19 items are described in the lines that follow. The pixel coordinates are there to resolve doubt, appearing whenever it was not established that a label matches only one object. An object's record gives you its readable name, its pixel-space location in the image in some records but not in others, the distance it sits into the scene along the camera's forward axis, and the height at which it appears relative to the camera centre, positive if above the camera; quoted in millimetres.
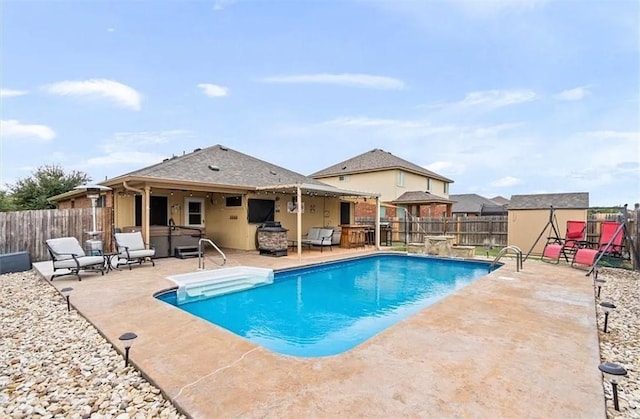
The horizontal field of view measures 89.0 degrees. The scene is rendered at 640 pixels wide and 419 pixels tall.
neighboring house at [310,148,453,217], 21625 +2059
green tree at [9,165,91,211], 22688 +1433
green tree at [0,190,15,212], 22312 +356
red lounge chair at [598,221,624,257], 9298 -861
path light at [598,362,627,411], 2520 -1285
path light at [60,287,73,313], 5836 -1565
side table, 8179 -1404
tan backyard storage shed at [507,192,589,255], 12188 -250
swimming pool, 5070 -2021
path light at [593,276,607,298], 6324 -1542
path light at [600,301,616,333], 4312 -1318
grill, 11484 -1178
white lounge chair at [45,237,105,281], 7328 -1183
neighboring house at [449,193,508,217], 31578 +62
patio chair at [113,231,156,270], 8727 -1165
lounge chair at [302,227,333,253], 13492 -1260
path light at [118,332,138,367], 3273 -1382
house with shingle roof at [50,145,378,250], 10307 +410
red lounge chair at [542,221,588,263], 10000 -1135
